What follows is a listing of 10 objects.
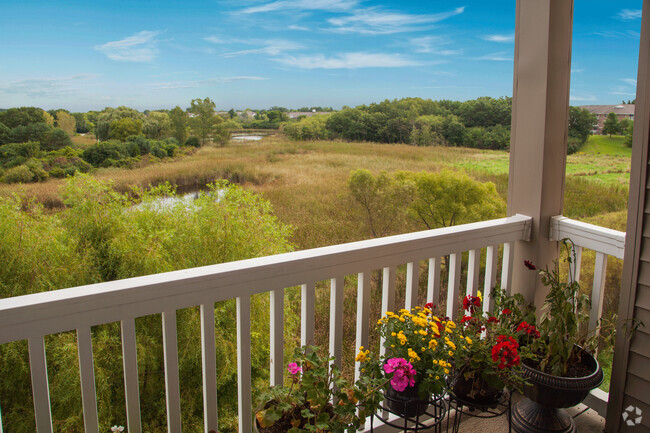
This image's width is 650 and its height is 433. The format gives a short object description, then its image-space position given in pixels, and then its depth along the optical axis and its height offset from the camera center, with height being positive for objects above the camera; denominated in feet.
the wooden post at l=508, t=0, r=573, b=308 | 6.49 +0.20
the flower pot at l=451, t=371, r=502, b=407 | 5.40 -2.94
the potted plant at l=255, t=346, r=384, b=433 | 3.98 -2.36
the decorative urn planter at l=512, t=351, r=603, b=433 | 5.64 -3.26
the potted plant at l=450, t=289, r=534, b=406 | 5.08 -2.48
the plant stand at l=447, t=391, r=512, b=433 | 5.34 -3.10
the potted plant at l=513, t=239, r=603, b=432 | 5.70 -2.92
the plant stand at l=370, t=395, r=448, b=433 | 4.90 -3.12
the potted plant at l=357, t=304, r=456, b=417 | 4.52 -2.25
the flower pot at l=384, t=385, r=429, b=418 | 4.87 -2.80
